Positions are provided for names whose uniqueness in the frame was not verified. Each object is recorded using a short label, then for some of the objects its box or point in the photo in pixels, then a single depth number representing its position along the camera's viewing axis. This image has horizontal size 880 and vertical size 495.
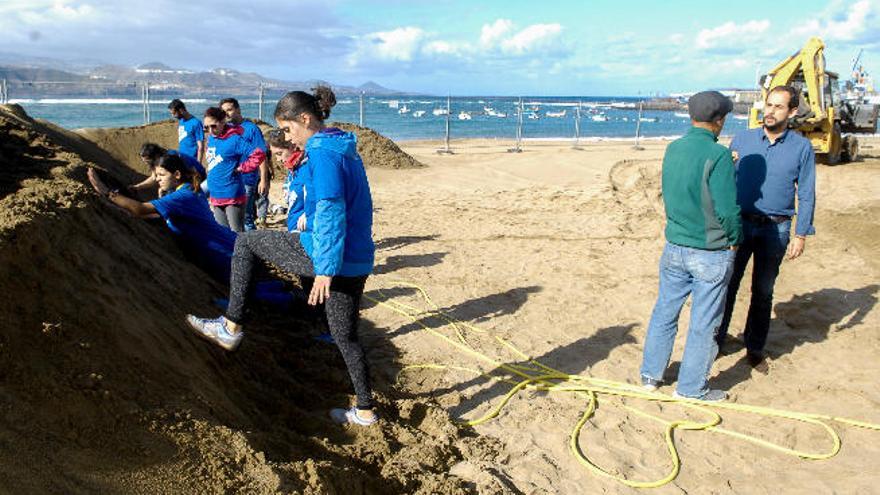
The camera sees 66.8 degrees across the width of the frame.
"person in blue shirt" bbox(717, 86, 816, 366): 4.54
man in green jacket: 3.94
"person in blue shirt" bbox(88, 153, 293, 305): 5.02
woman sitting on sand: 4.68
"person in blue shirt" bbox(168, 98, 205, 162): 7.71
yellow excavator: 14.26
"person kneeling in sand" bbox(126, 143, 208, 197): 5.36
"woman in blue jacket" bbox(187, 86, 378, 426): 3.18
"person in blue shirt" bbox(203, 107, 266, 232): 6.29
